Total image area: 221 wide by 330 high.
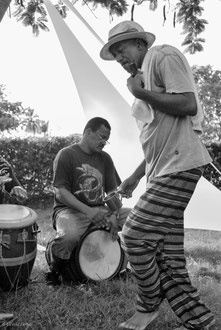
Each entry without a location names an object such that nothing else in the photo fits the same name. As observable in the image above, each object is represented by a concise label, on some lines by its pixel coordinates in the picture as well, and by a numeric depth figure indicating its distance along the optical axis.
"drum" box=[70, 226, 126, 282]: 3.21
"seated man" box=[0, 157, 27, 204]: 3.11
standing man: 2.08
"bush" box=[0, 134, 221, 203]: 7.98
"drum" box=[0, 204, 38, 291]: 2.85
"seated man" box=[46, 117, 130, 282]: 3.24
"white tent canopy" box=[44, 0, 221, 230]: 4.44
